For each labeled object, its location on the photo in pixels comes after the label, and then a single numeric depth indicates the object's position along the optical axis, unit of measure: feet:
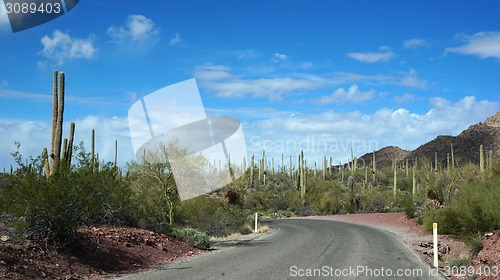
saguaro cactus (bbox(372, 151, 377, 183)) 225.91
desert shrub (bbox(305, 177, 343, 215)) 183.42
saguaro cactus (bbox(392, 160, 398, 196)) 173.06
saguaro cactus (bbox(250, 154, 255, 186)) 228.43
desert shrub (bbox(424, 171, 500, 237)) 58.13
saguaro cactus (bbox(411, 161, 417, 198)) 151.86
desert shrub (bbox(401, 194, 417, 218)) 116.37
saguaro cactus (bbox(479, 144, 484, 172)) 140.77
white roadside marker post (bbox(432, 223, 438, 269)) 47.61
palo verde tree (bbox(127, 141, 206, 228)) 72.18
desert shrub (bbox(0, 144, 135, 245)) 40.09
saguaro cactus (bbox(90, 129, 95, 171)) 113.50
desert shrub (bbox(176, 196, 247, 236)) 81.76
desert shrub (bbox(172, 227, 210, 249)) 63.82
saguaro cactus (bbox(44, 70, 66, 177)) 52.42
